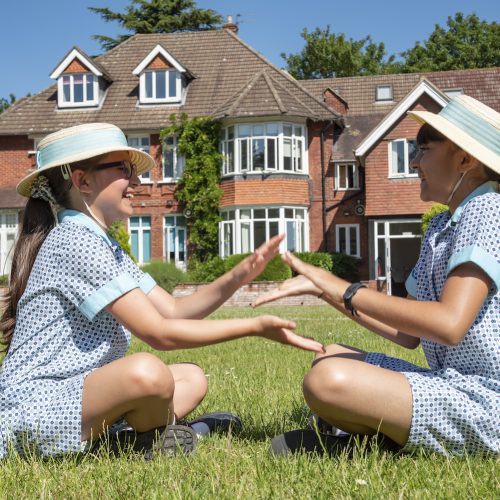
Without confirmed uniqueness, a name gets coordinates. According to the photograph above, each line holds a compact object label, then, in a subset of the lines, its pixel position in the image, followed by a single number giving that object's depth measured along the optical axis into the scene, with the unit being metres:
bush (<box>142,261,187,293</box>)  27.03
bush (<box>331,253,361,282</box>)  29.80
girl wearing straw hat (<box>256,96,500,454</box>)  3.18
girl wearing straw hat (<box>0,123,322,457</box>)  3.42
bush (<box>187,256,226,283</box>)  28.97
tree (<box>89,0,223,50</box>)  48.94
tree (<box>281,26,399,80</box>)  52.56
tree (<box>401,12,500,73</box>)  51.00
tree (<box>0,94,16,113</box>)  64.75
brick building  29.89
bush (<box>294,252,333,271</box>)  28.81
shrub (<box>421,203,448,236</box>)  26.15
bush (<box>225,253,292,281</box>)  27.35
